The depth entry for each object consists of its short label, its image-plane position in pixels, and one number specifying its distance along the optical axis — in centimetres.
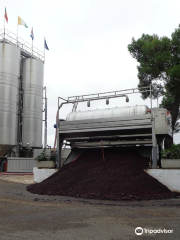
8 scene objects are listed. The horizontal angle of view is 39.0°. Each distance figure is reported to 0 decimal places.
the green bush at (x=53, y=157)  1516
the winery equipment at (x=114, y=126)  1288
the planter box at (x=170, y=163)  1164
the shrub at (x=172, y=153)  1208
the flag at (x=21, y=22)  3069
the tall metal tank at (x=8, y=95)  2544
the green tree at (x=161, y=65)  2177
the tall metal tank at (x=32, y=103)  2806
